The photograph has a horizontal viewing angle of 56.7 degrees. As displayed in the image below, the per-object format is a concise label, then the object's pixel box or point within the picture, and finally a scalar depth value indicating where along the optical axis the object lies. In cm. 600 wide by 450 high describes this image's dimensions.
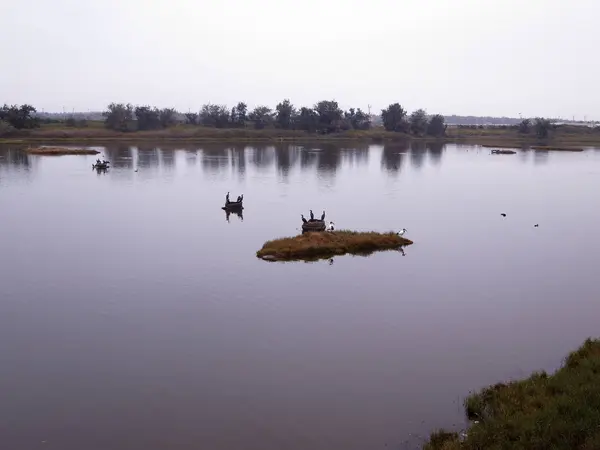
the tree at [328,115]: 15788
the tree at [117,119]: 14500
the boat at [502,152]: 12031
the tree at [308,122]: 15875
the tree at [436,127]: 17050
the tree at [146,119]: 14788
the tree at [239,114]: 16125
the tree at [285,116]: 15912
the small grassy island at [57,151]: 9963
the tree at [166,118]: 15462
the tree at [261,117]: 16000
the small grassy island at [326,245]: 3231
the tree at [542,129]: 16075
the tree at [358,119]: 17075
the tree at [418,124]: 16988
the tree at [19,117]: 12850
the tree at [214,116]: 15912
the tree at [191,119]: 16432
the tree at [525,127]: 17025
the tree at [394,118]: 16570
